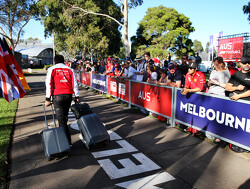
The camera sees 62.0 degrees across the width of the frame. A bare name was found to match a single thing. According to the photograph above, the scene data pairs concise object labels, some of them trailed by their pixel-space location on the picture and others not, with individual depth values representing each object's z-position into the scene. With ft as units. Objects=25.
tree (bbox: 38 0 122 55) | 81.30
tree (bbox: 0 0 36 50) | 61.77
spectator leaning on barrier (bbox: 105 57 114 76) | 46.77
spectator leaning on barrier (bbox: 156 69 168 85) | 24.50
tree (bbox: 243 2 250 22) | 40.19
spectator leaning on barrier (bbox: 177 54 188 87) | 24.83
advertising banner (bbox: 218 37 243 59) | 56.49
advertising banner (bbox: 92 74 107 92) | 40.86
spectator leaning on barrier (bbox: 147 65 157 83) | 26.08
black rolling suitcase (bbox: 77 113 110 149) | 14.98
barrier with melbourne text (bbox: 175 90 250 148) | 14.19
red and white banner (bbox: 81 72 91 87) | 50.59
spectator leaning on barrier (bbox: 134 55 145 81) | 29.48
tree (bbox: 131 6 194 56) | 145.48
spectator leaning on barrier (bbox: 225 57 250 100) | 14.40
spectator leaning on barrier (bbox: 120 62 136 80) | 30.42
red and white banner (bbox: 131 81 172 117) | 22.02
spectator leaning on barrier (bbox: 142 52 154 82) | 27.43
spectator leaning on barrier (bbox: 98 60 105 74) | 46.13
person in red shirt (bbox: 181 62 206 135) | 18.02
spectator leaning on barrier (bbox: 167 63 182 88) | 21.58
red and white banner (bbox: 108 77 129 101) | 31.09
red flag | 17.17
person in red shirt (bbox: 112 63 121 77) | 41.81
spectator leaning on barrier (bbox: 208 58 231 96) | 18.35
